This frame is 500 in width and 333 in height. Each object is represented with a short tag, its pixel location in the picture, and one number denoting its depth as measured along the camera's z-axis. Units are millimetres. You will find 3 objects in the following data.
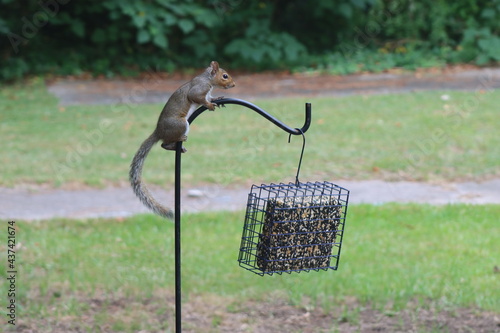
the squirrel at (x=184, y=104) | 6051
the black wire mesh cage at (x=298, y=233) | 6406
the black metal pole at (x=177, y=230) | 6129
